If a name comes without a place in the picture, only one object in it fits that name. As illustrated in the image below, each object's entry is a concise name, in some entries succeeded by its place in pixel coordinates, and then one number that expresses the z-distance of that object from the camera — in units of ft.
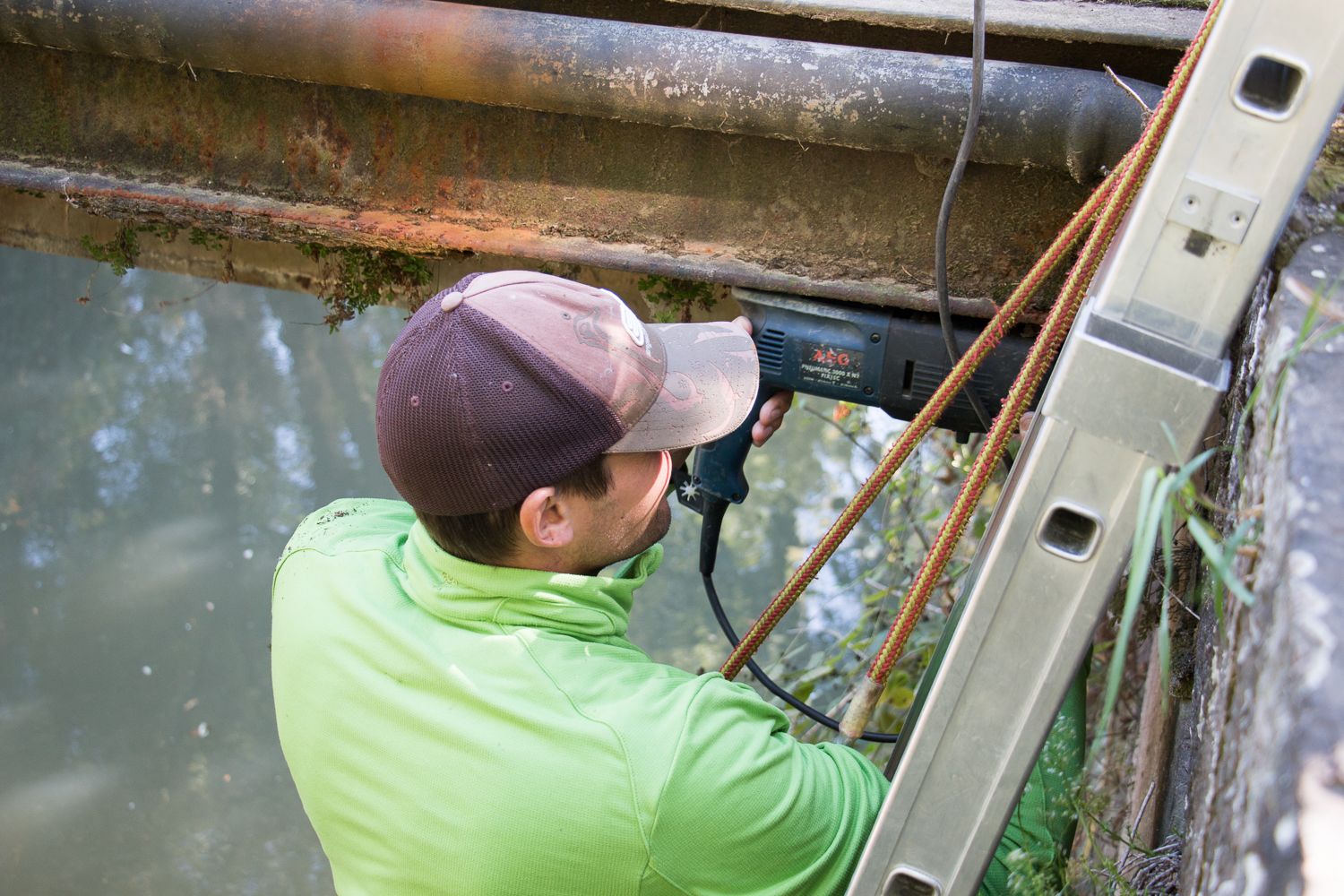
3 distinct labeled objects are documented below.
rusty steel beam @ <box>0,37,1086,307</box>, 5.27
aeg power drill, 5.34
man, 3.24
